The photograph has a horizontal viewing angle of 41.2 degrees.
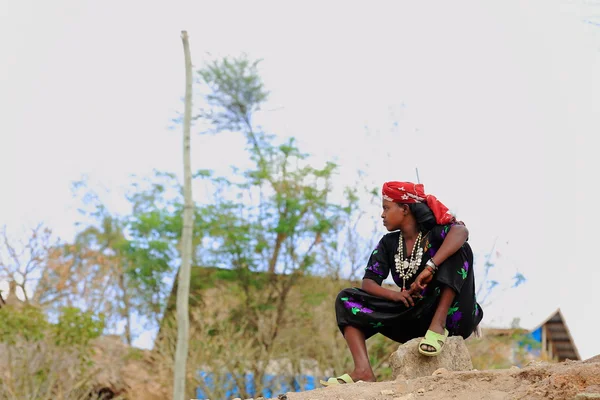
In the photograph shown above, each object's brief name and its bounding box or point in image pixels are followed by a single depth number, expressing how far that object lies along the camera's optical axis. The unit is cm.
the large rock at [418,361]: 475
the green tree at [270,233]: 1802
